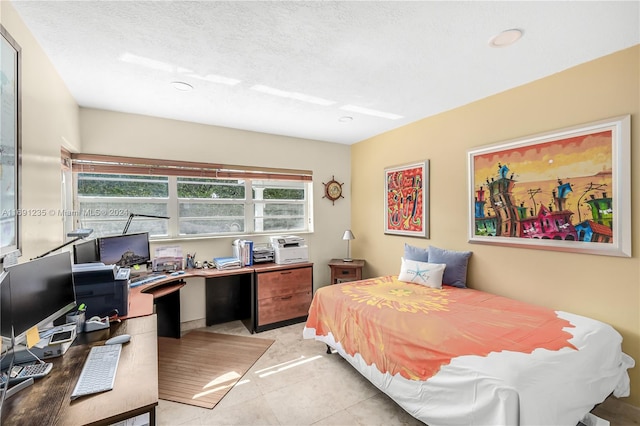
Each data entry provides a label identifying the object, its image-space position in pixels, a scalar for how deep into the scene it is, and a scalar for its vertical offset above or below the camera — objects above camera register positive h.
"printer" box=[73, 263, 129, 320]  1.81 -0.50
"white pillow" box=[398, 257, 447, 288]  2.94 -0.64
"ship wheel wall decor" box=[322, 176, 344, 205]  4.46 +0.39
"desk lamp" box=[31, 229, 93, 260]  1.94 -0.14
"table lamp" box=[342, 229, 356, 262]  4.26 -0.34
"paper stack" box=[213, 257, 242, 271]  3.35 -0.60
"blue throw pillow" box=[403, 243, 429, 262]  3.29 -0.47
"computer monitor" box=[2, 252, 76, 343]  1.14 -0.36
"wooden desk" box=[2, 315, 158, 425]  0.94 -0.68
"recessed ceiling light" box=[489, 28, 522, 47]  1.76 +1.14
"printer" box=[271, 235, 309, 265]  3.67 -0.47
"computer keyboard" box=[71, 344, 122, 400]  1.08 -0.67
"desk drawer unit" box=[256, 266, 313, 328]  3.43 -1.03
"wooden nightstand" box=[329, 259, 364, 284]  4.00 -0.83
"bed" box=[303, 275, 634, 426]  1.39 -0.85
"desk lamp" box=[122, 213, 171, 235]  2.95 -0.06
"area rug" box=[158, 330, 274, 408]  2.25 -1.43
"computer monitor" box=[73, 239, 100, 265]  2.14 -0.31
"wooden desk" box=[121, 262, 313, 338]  2.99 -1.03
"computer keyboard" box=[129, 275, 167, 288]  2.61 -0.65
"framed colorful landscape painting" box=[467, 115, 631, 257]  2.03 +0.20
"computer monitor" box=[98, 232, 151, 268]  2.50 -0.34
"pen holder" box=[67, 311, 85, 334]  1.62 -0.62
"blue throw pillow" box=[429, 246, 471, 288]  2.94 -0.57
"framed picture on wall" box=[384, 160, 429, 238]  3.44 +0.19
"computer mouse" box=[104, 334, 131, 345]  1.47 -0.67
